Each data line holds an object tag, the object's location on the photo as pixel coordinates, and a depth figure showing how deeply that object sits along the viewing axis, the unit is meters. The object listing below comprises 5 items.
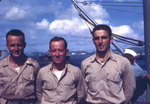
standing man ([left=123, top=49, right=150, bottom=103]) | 5.30
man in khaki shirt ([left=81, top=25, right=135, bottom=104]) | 3.37
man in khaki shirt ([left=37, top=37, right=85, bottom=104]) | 3.40
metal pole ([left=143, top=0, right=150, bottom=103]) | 4.82
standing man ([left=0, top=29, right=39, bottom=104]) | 3.53
